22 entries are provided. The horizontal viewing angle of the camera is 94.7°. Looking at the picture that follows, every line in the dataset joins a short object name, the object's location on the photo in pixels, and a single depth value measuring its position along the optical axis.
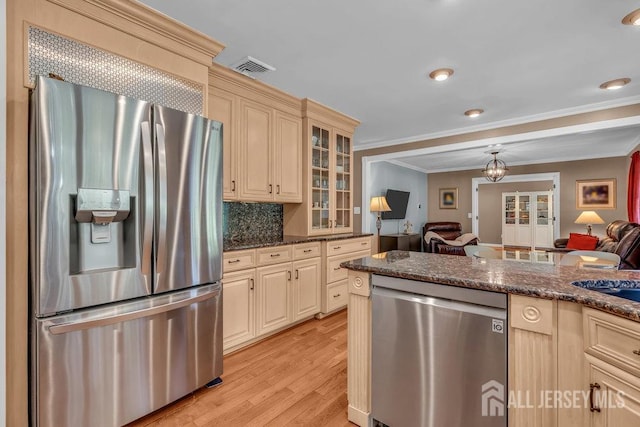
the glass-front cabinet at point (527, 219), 7.42
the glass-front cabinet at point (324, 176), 3.51
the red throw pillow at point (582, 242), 5.13
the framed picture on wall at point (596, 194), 6.46
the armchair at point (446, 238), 6.06
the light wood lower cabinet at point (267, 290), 2.49
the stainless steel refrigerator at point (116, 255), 1.40
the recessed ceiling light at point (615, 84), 2.84
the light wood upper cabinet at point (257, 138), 2.68
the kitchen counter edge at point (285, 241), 2.56
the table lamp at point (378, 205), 5.55
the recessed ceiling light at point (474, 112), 3.66
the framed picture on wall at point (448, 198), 8.61
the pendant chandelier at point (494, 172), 5.93
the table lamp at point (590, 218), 5.95
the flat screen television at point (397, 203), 6.85
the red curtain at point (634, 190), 4.66
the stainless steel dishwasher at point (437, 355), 1.28
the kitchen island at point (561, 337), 1.01
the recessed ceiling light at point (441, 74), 2.63
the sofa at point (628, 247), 3.19
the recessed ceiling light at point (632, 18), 1.86
